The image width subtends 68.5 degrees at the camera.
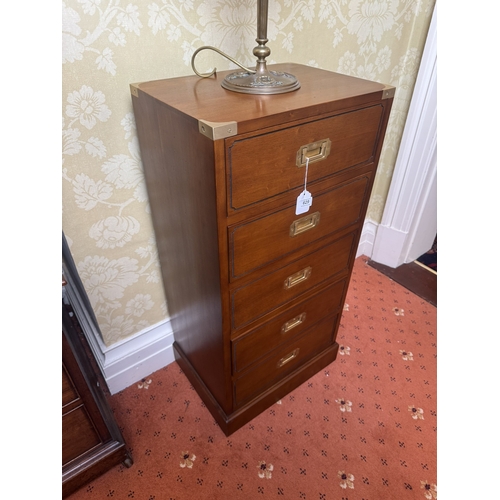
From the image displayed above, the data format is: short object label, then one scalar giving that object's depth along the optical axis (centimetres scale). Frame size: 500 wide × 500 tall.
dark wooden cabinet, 100
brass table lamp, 87
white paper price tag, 92
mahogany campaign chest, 79
